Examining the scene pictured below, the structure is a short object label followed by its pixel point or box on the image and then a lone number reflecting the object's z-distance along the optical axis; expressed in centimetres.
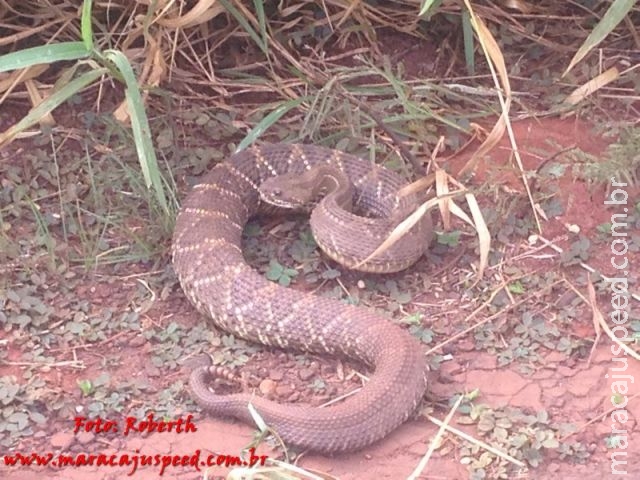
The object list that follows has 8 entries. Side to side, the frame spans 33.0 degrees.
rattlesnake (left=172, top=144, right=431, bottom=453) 367
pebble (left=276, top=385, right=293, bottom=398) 396
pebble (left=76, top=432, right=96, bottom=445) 370
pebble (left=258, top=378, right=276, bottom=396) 396
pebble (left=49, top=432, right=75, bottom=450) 369
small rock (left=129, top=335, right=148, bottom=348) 420
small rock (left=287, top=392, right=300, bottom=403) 395
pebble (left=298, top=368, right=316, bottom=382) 409
